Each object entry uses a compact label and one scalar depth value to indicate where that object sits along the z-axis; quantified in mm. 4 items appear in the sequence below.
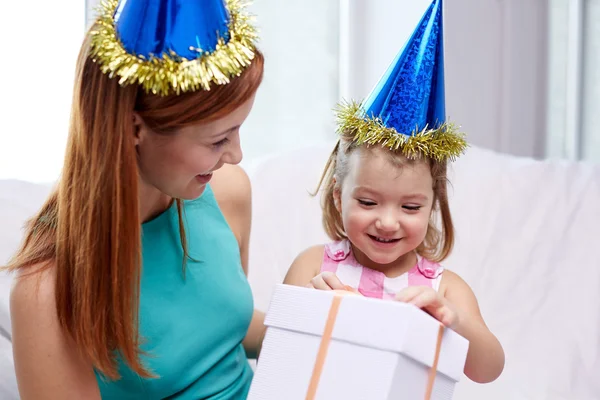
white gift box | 974
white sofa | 1651
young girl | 1307
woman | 1035
